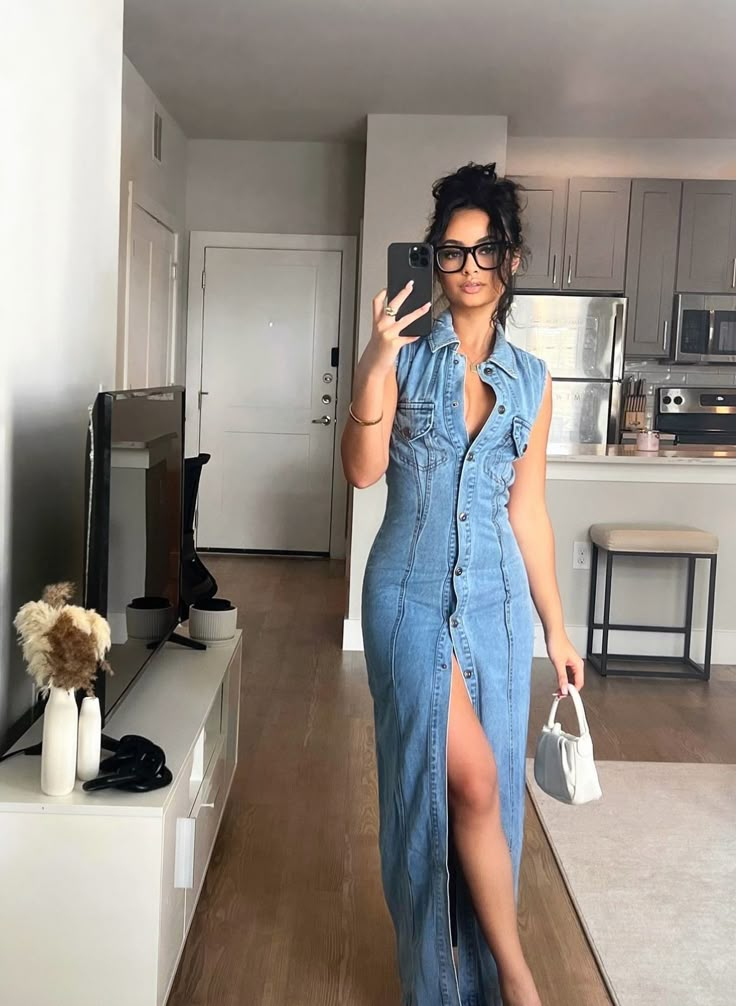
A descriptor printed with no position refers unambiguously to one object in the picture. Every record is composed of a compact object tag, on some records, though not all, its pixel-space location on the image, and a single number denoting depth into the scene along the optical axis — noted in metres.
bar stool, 4.10
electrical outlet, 4.43
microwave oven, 5.94
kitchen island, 4.36
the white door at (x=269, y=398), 6.45
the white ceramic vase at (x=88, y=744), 1.59
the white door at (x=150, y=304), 5.21
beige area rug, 2.01
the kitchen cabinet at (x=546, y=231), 5.88
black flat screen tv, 1.67
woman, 1.56
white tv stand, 1.50
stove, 6.14
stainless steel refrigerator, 5.86
